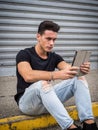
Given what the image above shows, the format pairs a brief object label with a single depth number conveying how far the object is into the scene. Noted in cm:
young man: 311
